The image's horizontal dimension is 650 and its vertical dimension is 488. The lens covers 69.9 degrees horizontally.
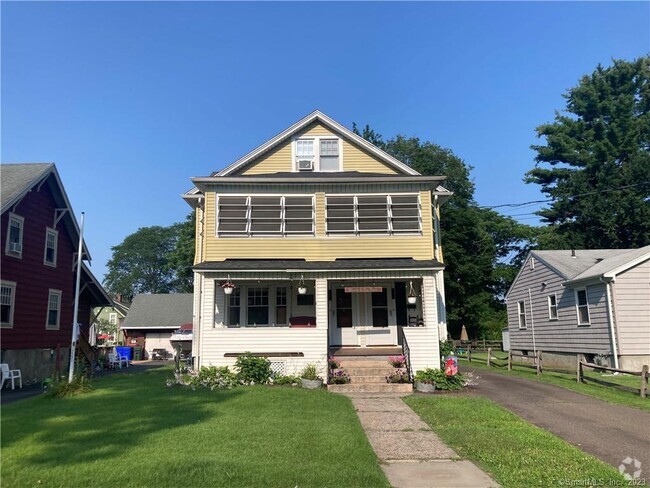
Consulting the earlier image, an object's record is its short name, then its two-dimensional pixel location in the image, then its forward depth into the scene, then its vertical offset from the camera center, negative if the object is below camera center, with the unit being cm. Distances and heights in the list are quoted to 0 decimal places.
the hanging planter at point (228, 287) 1539 +123
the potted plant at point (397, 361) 1429 -119
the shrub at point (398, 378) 1384 -165
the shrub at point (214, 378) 1404 -162
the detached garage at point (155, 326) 3884 -5
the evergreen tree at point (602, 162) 3869 +1388
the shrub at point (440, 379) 1378 -170
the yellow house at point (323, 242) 1670 +292
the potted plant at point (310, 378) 1384 -163
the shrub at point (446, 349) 1517 -90
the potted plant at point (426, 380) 1354 -172
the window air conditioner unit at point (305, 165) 1878 +632
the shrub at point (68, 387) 1237 -163
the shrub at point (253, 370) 1431 -140
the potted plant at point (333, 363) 1457 -126
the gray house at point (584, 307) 1855 +58
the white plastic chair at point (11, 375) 1623 -170
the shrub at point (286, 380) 1420 -171
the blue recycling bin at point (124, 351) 2886 -158
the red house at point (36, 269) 1792 +250
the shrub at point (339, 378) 1384 -163
